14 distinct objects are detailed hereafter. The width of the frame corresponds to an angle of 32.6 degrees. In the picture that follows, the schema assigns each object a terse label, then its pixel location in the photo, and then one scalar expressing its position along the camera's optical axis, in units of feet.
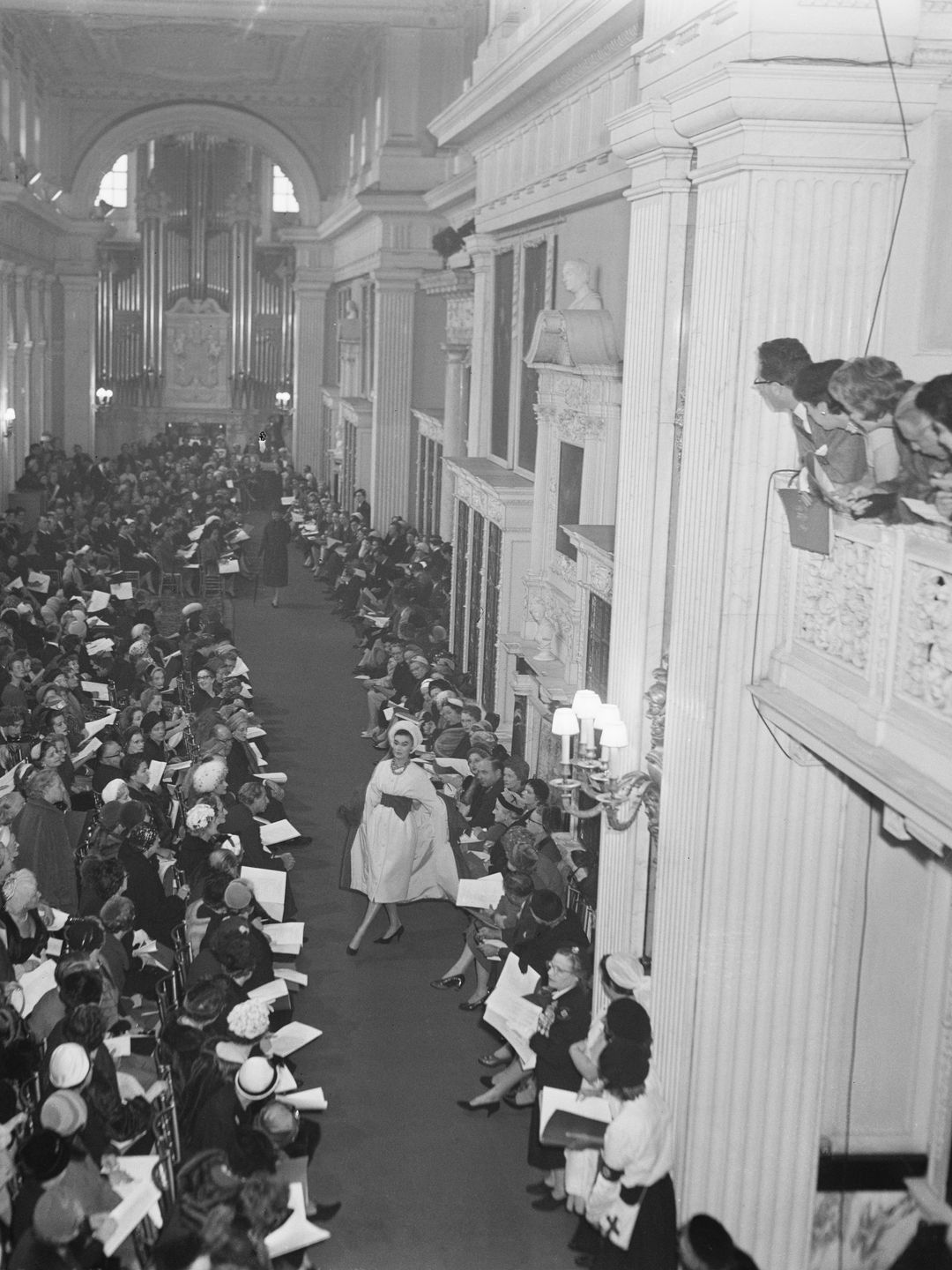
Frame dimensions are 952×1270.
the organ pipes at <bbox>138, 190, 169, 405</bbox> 150.71
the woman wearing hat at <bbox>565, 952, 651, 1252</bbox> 23.86
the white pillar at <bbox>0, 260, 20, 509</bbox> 99.55
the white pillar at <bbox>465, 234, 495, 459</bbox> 60.08
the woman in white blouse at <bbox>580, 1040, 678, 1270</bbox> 22.95
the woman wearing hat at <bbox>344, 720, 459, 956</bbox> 37.96
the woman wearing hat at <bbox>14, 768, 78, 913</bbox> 35.06
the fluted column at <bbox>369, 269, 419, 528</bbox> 89.15
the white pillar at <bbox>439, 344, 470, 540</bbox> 71.69
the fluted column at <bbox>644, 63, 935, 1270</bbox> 21.08
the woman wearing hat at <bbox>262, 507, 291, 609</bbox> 89.04
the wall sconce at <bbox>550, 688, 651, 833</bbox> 27.81
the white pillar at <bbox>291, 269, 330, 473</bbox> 135.95
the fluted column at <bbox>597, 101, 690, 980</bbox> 27.14
